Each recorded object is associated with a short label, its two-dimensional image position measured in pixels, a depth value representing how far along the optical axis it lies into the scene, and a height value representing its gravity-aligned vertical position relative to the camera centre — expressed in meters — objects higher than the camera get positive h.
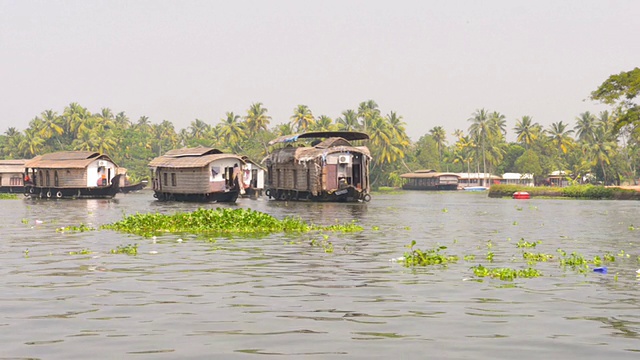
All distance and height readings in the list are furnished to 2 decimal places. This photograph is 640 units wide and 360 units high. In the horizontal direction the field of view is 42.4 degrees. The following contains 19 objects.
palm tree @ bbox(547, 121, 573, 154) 134.25 +7.65
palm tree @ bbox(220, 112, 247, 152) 129.12 +9.64
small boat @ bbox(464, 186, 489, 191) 131.75 -0.33
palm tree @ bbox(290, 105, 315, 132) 128.62 +11.27
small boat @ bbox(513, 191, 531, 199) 79.12 -0.99
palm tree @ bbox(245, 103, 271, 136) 130.25 +11.51
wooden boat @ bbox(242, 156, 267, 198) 80.12 +1.29
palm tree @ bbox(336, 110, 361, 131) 126.22 +10.40
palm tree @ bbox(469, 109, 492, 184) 137.38 +9.83
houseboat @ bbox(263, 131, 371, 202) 59.03 +1.42
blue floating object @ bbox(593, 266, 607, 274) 15.59 -1.66
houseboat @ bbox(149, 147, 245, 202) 61.31 +1.35
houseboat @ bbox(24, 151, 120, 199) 72.06 +1.86
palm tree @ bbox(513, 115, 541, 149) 137.50 +8.97
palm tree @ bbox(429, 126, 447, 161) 172.50 +10.85
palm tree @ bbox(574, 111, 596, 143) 126.50 +8.90
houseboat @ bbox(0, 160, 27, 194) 100.81 +2.48
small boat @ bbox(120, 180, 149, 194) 102.06 +1.02
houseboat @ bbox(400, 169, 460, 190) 137.12 +1.12
